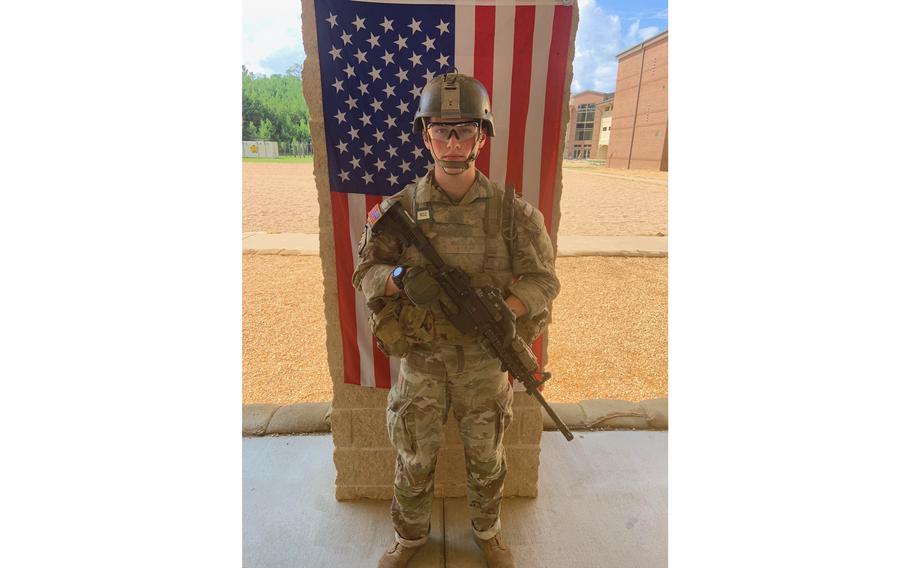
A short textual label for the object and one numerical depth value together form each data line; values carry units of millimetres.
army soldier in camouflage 2248
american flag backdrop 2889
